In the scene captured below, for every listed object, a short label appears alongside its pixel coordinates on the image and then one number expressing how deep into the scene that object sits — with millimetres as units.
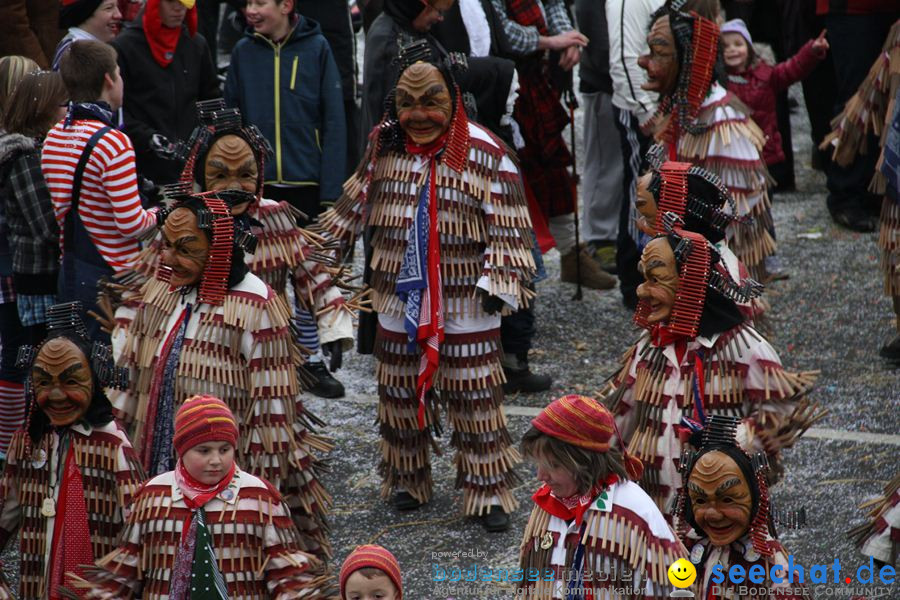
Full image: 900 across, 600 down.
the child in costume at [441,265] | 11320
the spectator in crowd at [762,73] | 16047
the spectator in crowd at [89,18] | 14078
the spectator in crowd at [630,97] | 15195
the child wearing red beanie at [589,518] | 7641
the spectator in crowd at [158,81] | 13922
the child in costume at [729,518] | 7957
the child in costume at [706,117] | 12586
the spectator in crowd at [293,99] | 14094
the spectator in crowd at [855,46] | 17125
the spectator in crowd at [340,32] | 17408
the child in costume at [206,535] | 8148
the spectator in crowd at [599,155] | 16797
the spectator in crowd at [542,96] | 15250
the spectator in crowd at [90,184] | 11344
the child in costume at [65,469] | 9094
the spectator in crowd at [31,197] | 11687
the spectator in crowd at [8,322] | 12000
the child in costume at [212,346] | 9727
